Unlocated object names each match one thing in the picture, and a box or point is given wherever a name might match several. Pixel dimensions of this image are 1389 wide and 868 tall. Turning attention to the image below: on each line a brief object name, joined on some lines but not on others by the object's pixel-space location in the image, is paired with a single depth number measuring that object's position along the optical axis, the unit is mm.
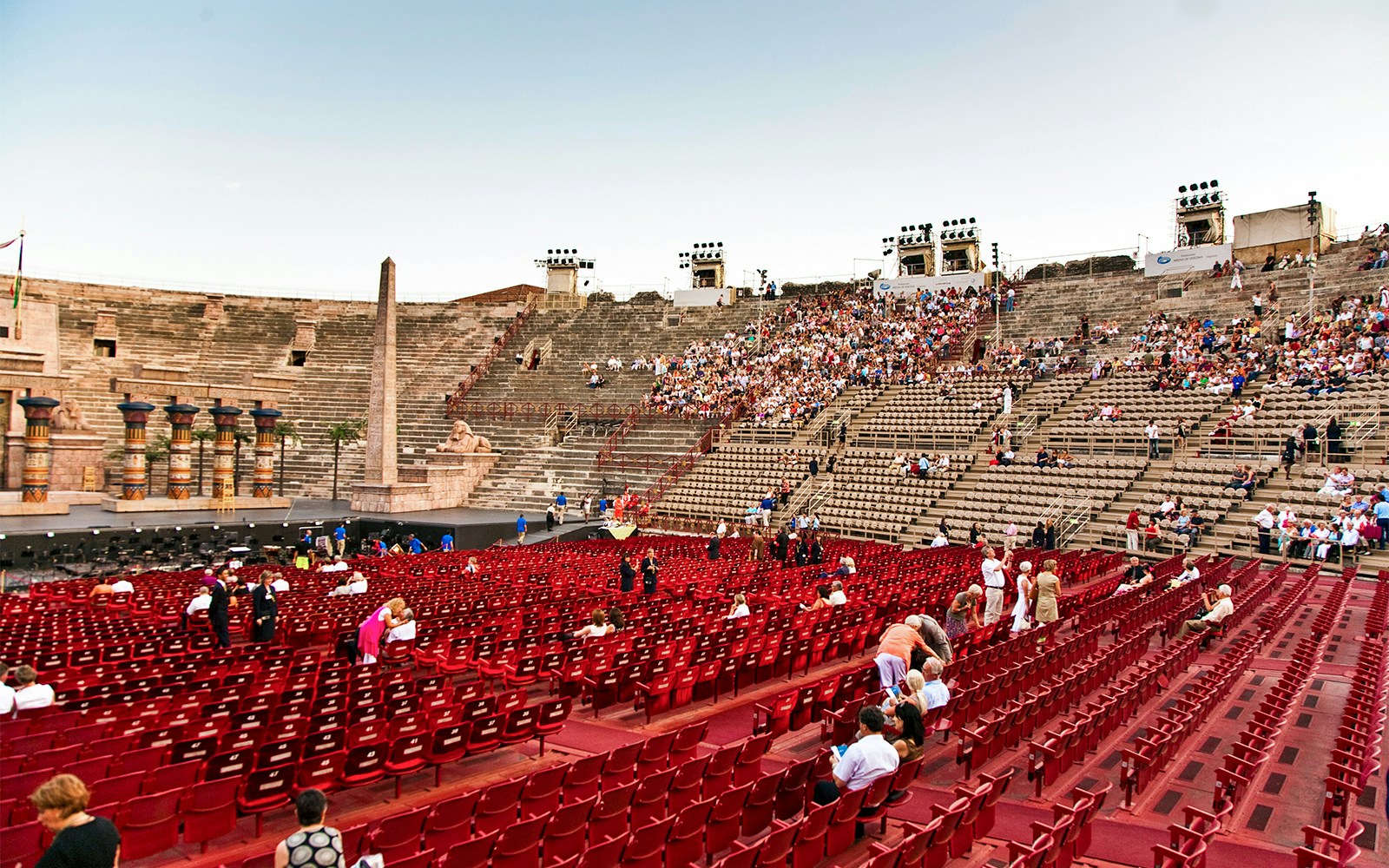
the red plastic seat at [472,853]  5809
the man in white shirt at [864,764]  7004
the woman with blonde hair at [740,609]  14222
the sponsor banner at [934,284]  55000
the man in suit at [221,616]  13125
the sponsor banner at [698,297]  61031
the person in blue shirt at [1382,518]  23344
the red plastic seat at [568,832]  6344
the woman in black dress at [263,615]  13422
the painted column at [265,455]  37969
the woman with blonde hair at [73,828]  4418
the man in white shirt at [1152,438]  31891
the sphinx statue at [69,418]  38656
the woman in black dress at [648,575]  19000
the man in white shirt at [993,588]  14984
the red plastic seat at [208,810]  6863
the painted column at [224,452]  35188
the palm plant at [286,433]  42188
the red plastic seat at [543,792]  7141
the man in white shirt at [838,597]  15445
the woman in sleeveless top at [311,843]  5035
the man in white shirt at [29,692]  8398
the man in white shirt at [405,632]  12352
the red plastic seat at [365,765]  7848
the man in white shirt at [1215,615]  14625
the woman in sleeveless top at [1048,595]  14719
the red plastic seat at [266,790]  7285
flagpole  46875
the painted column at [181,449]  34375
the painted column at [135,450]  33688
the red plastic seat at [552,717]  9516
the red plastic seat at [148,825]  6516
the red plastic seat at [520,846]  6039
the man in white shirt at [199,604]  14961
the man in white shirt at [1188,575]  18328
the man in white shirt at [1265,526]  25125
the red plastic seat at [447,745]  8430
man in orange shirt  9805
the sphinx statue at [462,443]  43438
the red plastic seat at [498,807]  6785
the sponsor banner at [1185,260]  47750
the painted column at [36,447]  31062
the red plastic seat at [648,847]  6160
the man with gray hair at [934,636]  10688
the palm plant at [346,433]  42156
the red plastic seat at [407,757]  8156
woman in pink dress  11966
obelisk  36594
